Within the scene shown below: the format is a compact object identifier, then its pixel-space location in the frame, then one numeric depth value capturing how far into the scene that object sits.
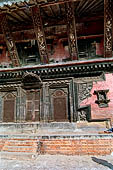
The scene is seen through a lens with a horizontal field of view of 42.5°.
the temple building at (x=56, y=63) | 7.96
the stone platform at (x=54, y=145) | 4.91
